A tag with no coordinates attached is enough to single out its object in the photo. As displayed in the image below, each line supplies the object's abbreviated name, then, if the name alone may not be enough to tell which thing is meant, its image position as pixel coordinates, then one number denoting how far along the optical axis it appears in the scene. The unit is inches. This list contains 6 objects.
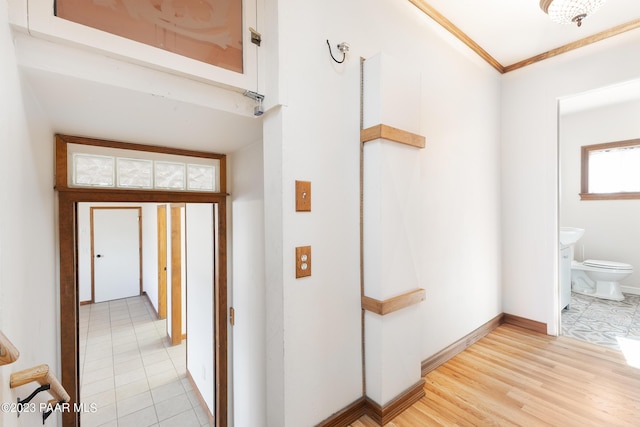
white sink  129.3
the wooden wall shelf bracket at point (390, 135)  59.7
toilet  141.0
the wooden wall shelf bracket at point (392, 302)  59.8
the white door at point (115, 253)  223.3
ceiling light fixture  65.4
